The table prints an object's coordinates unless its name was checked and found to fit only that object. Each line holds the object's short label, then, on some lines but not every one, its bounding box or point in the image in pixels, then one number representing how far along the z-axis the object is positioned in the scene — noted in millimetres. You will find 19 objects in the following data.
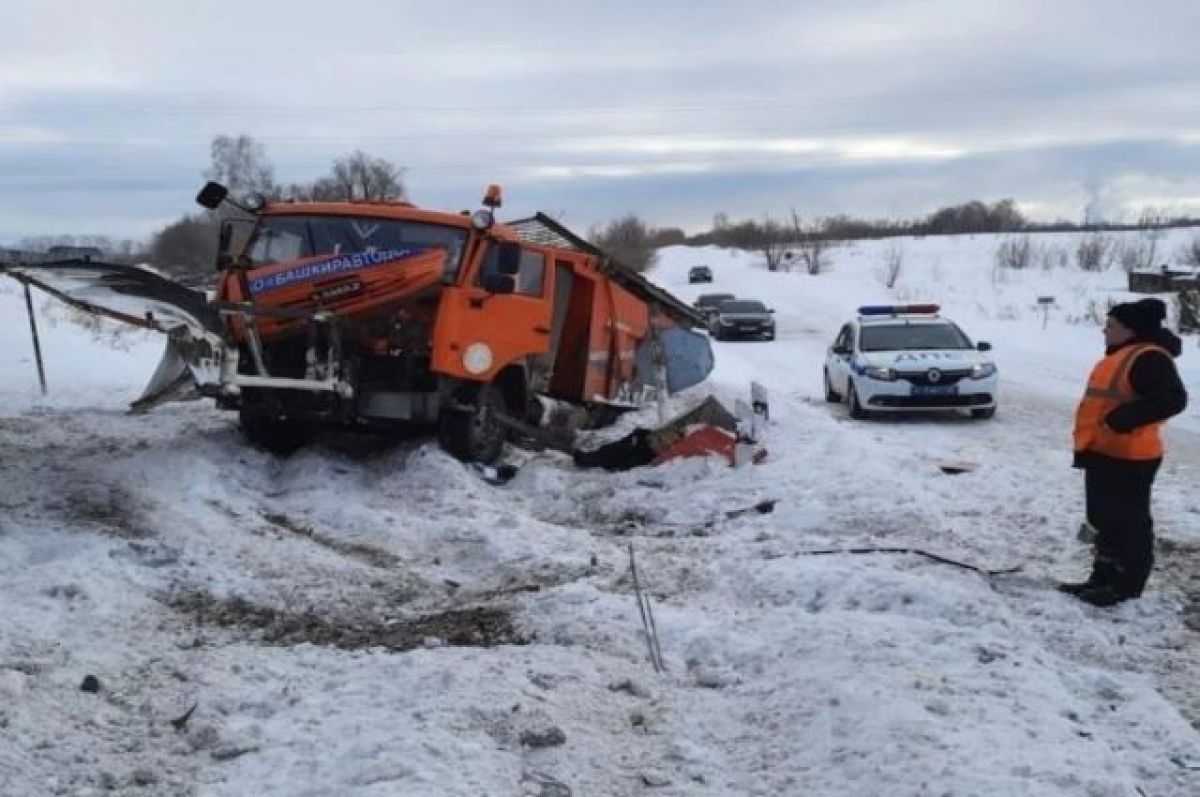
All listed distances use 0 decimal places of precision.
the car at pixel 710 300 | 44284
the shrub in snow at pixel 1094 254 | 77375
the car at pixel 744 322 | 37375
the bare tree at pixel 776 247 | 89312
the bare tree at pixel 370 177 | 66125
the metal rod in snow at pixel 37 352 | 13617
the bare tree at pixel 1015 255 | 79625
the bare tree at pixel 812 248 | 86625
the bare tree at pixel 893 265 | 76125
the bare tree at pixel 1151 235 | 78000
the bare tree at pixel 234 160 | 99438
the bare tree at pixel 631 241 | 90812
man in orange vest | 6285
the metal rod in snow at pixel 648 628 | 5383
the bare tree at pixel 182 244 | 75312
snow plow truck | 9602
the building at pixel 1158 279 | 47238
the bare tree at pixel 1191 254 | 66806
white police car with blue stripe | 16016
